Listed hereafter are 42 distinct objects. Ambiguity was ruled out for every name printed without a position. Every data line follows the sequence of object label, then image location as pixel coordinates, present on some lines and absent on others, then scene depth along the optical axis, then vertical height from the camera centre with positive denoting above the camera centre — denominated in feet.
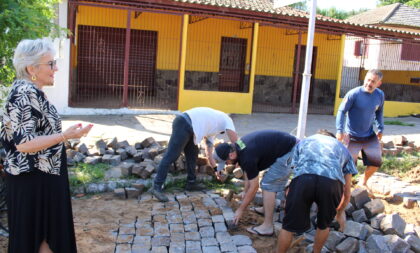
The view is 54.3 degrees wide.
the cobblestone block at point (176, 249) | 13.21 -5.56
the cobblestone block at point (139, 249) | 13.09 -5.58
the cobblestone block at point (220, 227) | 14.75 -5.33
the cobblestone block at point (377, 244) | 12.59 -4.76
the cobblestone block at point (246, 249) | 13.19 -5.39
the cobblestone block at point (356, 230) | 13.58 -4.68
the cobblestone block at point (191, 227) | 14.83 -5.43
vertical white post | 18.51 +0.22
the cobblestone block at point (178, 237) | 13.98 -5.51
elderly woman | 8.89 -2.01
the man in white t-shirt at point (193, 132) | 16.57 -2.18
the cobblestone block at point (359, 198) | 15.72 -4.15
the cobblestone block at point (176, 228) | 14.73 -5.46
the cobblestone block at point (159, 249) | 13.12 -5.56
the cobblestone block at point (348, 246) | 12.99 -4.96
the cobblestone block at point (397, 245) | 12.82 -4.75
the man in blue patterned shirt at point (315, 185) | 11.44 -2.76
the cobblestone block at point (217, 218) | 15.46 -5.23
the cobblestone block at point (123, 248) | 13.04 -5.60
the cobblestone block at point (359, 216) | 15.12 -4.64
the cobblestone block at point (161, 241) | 13.58 -5.52
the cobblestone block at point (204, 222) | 15.21 -5.36
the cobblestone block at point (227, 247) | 13.30 -5.43
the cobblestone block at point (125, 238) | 13.74 -5.56
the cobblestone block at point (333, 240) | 13.39 -4.93
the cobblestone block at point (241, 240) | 13.64 -5.30
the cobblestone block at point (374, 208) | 15.34 -4.38
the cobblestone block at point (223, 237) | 13.91 -5.39
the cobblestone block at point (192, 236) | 14.12 -5.48
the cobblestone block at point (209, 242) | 13.76 -5.48
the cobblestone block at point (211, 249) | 13.30 -5.51
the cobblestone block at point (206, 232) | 14.46 -5.42
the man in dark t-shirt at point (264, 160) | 13.83 -2.67
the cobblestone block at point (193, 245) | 13.48 -5.52
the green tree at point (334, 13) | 120.02 +22.19
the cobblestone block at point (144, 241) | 13.50 -5.54
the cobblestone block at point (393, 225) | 13.94 -4.53
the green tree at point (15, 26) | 15.70 +1.57
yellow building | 41.65 +2.84
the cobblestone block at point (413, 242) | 13.33 -4.84
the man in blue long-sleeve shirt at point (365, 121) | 18.67 -1.44
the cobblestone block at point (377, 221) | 14.67 -4.68
